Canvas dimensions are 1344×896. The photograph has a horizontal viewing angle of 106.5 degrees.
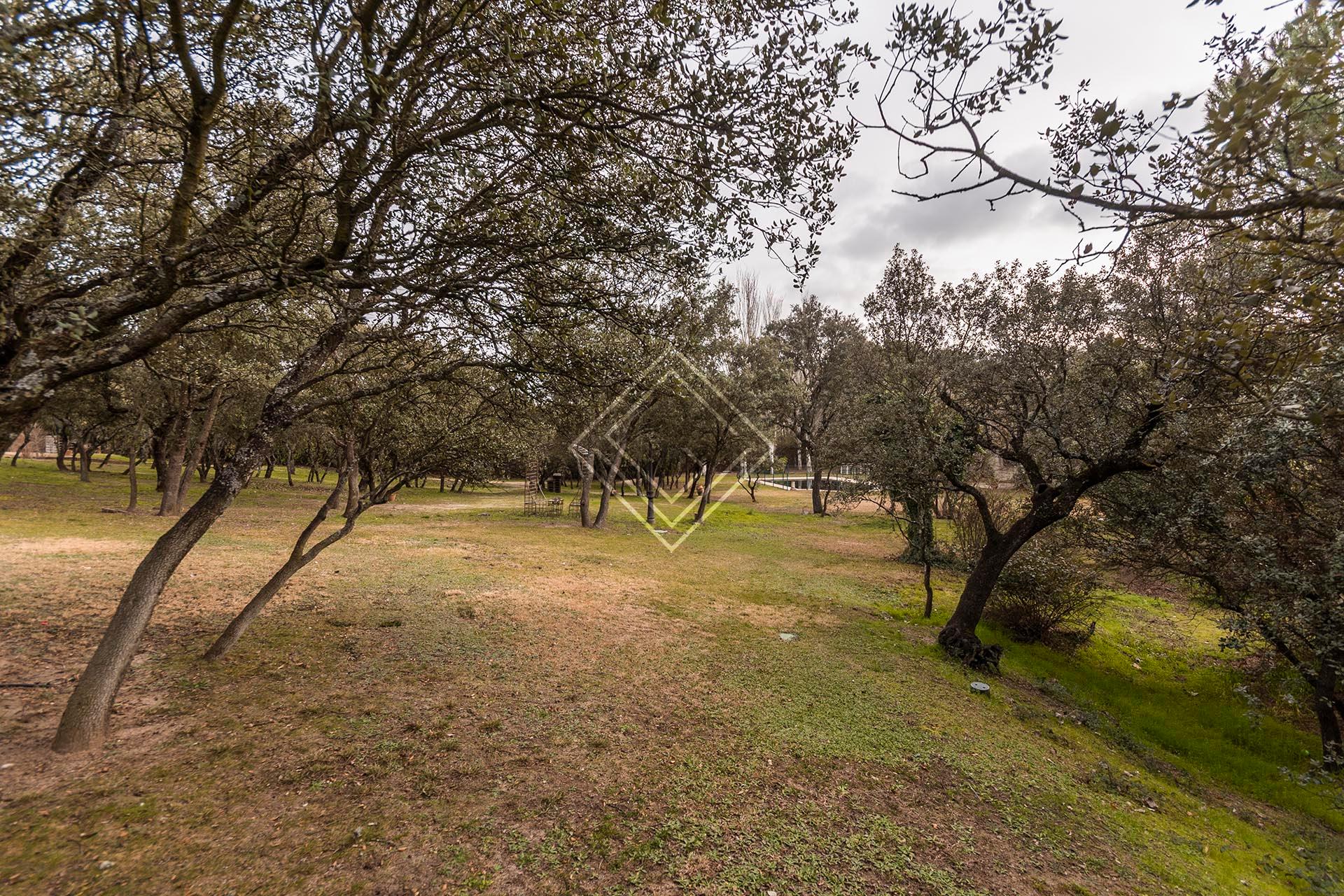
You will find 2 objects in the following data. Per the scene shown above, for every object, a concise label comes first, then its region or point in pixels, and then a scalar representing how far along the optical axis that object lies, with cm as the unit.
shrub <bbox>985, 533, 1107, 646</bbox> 1213
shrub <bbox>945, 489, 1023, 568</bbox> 1733
